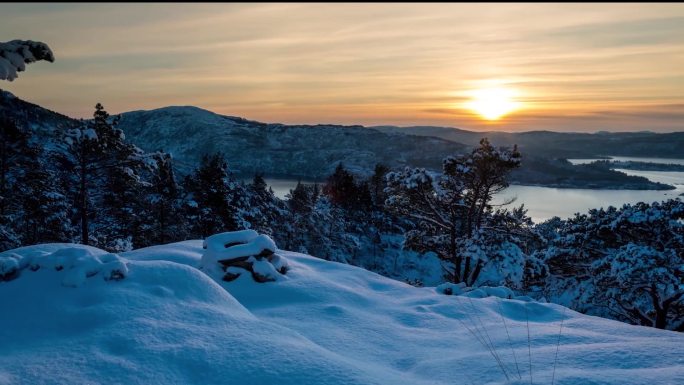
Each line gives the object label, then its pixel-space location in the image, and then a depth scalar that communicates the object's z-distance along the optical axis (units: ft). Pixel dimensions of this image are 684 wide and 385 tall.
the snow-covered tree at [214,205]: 93.97
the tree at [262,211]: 107.65
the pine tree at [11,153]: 66.23
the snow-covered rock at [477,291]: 32.83
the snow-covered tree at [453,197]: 55.77
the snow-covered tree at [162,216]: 99.60
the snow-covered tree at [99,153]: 58.39
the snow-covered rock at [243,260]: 31.12
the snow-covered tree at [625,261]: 39.11
